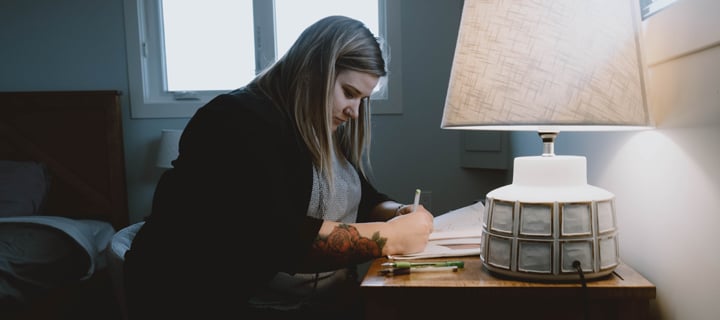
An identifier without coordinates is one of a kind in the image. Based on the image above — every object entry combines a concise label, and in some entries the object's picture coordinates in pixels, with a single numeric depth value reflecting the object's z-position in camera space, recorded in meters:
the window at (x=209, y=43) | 2.47
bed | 2.10
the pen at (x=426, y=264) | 0.73
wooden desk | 0.62
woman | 0.86
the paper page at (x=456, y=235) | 0.83
